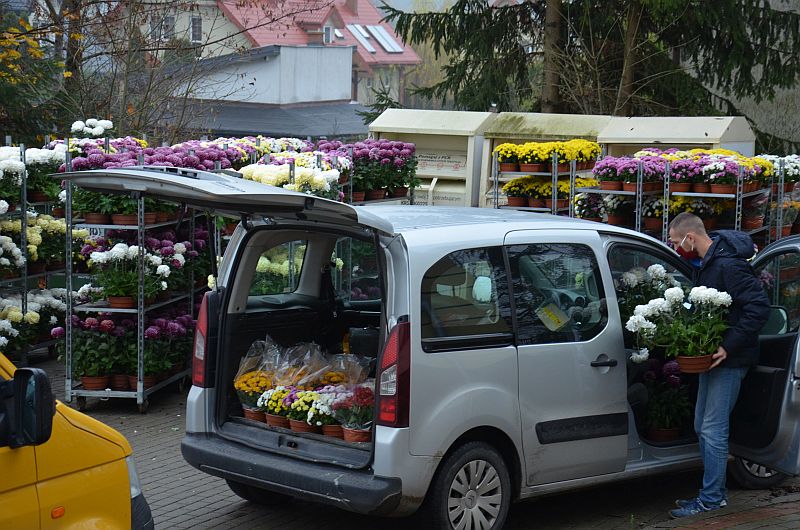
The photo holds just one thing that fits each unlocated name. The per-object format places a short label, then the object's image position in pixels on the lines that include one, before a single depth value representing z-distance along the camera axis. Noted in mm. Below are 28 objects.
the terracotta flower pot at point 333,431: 6195
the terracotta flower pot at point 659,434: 7219
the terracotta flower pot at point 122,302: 9758
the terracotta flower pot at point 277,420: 6418
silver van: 5816
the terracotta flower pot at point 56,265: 11745
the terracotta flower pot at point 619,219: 12539
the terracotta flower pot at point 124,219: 9688
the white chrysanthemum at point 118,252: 9617
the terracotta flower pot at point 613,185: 12000
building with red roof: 61844
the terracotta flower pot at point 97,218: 9727
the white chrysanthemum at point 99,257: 9578
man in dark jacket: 6715
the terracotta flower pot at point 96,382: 9867
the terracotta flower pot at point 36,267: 11334
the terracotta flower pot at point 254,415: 6566
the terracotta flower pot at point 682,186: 11727
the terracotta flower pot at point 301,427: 6314
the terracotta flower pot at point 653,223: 12078
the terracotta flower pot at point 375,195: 12737
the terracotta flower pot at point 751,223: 12461
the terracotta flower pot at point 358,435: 6051
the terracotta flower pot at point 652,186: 11914
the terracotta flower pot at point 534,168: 14078
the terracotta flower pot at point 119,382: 9914
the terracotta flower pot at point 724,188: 11484
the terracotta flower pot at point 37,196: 11086
